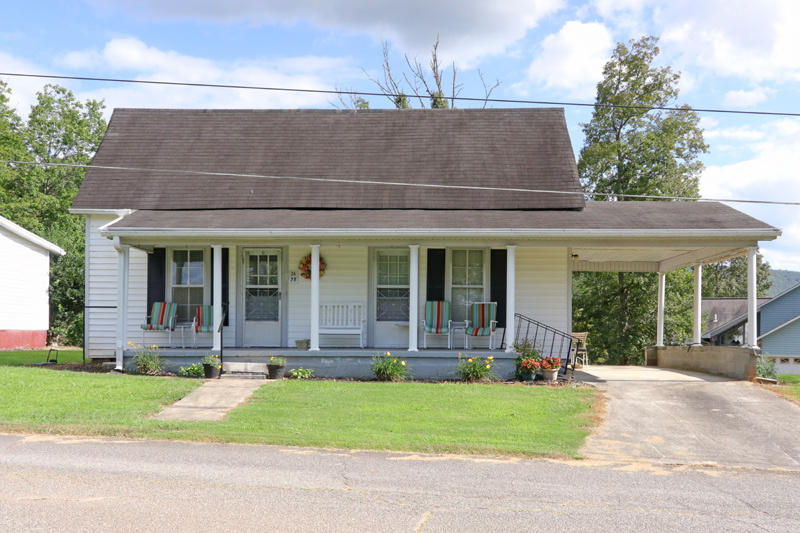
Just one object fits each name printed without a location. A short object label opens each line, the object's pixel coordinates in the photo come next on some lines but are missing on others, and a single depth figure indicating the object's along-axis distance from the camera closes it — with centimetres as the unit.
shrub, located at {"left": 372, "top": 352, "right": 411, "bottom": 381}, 1194
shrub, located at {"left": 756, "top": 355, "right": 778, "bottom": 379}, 1232
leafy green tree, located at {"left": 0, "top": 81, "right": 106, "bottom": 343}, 3148
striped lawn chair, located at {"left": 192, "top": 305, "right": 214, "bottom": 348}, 1312
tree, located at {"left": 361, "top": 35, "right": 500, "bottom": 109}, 2972
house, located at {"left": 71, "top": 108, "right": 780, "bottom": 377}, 1234
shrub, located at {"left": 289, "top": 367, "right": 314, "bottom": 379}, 1220
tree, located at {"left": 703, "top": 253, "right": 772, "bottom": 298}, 4994
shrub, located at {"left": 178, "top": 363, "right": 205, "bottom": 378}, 1201
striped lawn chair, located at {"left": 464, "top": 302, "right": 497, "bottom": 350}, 1260
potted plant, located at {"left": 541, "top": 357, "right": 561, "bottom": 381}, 1200
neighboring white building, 2139
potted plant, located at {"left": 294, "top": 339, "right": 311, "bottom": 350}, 1273
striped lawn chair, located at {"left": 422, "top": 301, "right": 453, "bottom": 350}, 1295
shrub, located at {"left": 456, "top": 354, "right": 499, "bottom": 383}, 1195
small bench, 1311
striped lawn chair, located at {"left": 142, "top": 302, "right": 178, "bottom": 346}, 1289
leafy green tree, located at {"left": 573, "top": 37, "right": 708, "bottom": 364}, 2627
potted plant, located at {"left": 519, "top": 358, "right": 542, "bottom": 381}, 1190
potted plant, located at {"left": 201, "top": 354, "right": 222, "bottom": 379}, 1193
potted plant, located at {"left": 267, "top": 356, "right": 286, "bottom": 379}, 1208
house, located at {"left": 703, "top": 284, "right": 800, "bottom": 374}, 3512
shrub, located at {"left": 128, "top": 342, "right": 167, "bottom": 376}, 1221
